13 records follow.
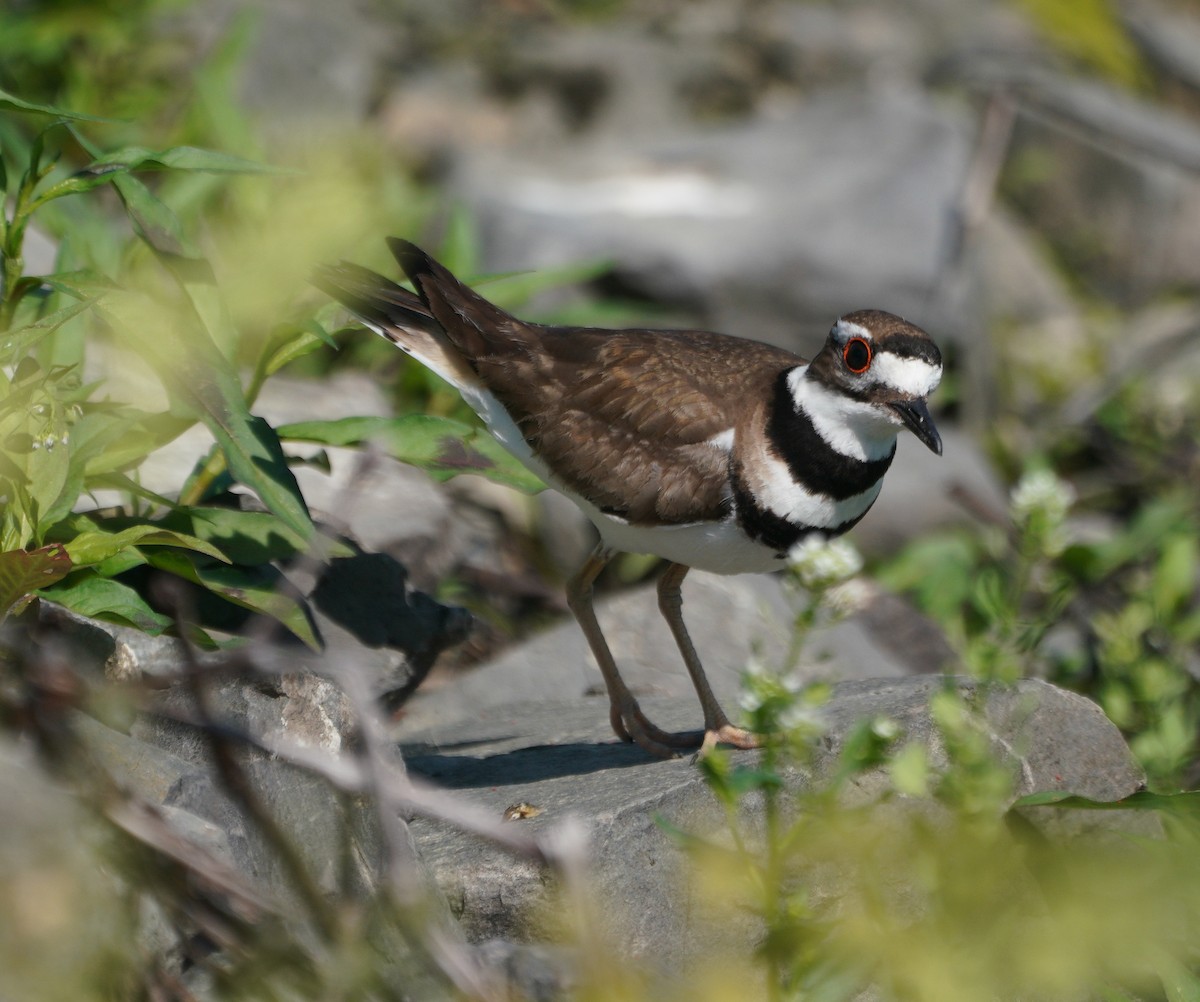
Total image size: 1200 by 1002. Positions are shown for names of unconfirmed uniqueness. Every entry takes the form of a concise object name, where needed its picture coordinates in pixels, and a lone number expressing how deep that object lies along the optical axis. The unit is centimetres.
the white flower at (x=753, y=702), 430
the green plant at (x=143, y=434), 748
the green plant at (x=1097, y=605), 643
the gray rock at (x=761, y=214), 1756
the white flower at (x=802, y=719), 421
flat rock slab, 693
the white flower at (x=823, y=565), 449
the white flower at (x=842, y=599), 466
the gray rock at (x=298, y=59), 1981
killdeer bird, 857
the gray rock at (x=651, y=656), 1089
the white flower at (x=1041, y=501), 586
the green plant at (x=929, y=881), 351
